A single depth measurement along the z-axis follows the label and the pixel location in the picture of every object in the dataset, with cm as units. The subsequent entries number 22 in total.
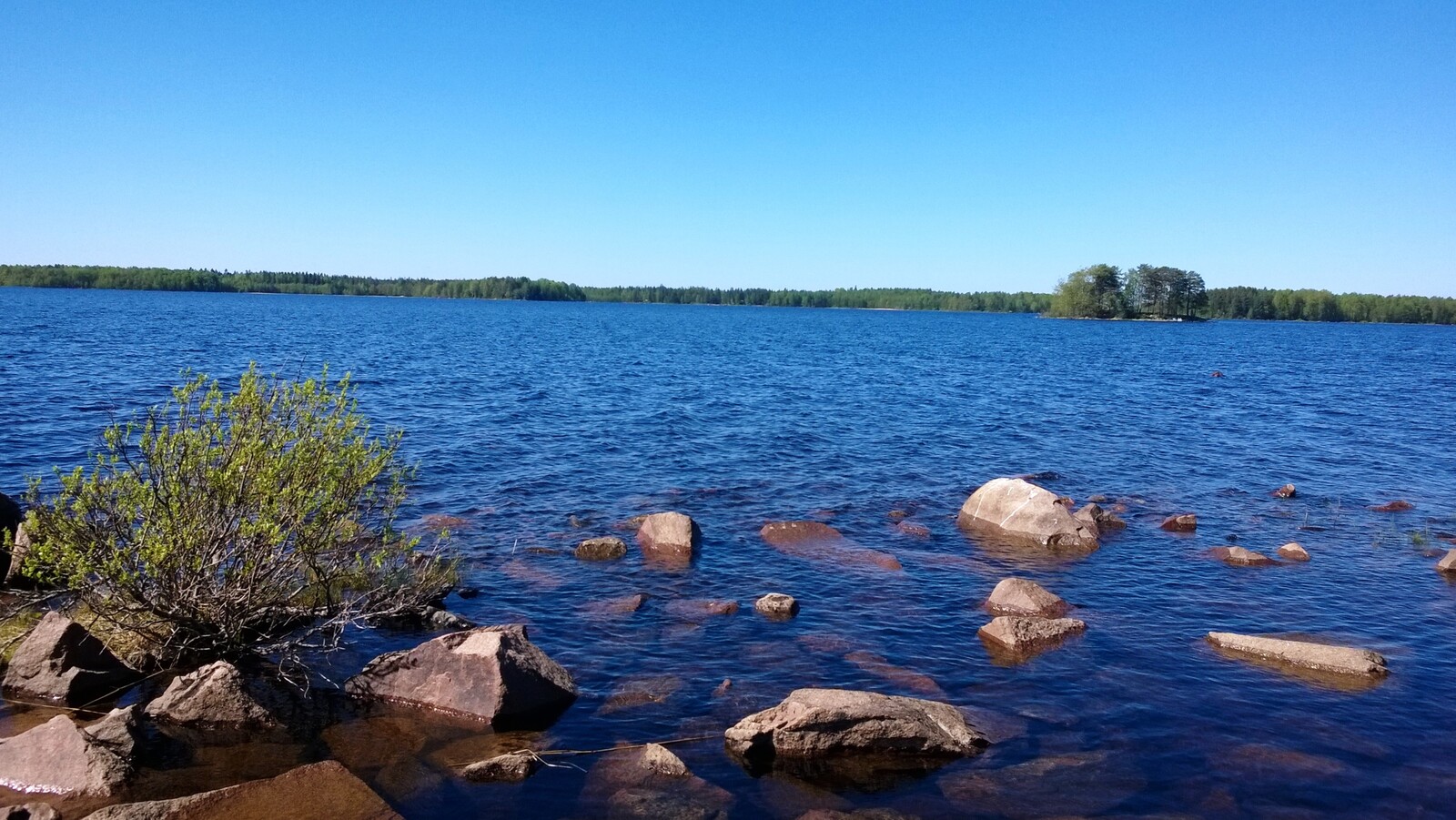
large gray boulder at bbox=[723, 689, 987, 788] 1211
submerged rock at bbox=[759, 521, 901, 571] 2170
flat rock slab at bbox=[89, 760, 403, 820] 966
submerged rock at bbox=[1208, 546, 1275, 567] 2202
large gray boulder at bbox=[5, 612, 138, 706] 1270
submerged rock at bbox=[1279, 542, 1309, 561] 2256
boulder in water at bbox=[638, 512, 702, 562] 2152
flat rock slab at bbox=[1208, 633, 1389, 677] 1542
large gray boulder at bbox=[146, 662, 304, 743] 1213
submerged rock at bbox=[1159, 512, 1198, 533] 2514
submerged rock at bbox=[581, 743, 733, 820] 1074
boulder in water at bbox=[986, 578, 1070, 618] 1819
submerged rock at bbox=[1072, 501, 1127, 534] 2497
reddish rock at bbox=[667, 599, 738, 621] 1767
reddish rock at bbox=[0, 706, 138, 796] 1030
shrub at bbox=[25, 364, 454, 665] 1266
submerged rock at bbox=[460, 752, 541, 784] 1134
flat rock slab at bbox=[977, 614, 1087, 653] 1638
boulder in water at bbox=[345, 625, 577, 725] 1293
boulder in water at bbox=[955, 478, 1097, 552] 2361
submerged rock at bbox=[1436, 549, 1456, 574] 2147
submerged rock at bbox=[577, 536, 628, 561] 2111
